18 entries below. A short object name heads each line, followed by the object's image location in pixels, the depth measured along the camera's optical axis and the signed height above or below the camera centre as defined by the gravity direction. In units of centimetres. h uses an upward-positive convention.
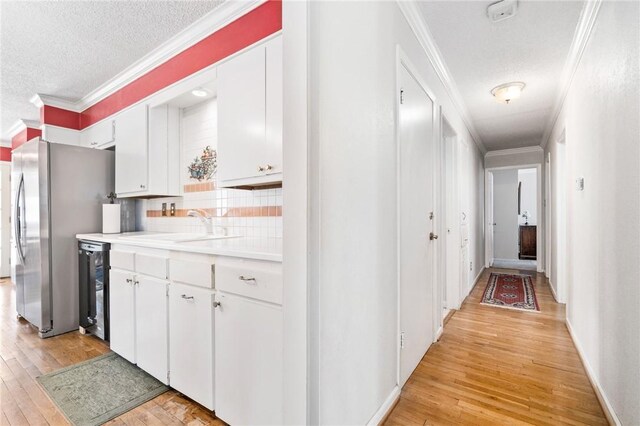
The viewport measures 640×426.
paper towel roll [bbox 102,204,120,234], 298 -7
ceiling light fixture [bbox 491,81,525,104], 299 +123
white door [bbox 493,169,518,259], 727 -10
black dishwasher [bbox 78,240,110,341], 247 -67
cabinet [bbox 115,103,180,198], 279 +58
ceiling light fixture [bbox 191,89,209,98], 247 +100
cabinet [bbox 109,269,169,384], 183 -74
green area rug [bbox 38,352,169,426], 168 -113
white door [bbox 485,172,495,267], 621 -30
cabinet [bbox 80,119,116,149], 327 +90
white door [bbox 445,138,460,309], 325 -23
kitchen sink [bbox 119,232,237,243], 197 -20
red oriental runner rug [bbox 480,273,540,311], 363 -115
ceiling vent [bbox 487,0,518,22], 185 +128
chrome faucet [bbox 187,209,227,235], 235 -7
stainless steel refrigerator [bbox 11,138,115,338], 280 -9
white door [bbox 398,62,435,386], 185 -8
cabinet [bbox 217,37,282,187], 184 +61
